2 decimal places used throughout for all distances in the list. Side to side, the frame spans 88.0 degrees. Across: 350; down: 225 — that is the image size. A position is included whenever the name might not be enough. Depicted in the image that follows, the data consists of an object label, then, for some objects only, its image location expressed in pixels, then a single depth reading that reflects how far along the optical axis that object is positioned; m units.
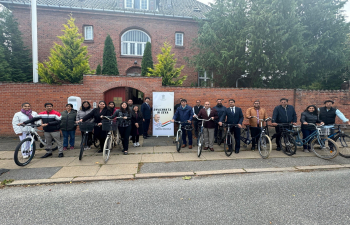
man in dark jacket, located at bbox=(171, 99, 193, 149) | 6.71
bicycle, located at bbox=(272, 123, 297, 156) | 5.96
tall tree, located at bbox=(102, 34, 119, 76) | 13.50
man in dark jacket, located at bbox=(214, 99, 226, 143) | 6.90
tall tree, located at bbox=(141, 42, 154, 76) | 13.87
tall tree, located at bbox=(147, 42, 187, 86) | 10.92
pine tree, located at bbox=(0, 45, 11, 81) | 11.68
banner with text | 8.85
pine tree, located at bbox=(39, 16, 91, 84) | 8.77
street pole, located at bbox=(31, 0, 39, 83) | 10.57
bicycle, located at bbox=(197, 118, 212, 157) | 5.80
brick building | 15.18
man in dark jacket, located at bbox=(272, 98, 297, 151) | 6.27
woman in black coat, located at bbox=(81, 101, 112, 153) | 6.02
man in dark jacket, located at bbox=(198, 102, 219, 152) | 6.42
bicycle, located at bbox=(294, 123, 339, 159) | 5.55
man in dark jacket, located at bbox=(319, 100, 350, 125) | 6.36
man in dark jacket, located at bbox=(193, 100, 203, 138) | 8.00
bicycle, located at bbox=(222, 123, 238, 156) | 5.90
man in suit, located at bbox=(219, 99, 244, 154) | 6.28
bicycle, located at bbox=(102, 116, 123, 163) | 5.39
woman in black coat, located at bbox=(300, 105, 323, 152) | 6.22
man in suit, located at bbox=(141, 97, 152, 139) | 8.56
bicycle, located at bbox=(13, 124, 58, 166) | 4.99
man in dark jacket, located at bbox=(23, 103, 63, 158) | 5.61
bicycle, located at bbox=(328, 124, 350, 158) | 5.79
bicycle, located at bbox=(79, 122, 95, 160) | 5.38
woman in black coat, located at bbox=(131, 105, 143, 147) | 6.82
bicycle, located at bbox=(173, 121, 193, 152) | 6.30
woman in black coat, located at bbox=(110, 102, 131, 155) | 5.95
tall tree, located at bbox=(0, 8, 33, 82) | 13.50
